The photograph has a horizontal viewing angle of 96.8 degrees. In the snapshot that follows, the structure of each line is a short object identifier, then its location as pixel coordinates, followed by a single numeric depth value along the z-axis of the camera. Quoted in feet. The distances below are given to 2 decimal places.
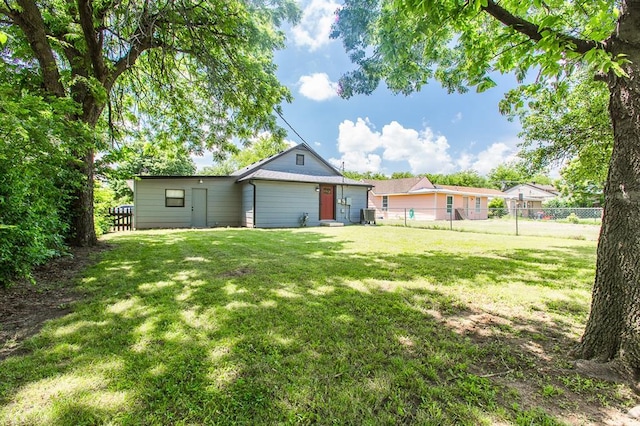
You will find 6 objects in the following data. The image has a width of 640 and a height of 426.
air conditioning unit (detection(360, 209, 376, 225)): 52.37
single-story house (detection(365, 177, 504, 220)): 77.25
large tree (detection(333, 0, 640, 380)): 6.02
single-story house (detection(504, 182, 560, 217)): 108.17
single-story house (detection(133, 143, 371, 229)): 42.42
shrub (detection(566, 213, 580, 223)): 60.44
